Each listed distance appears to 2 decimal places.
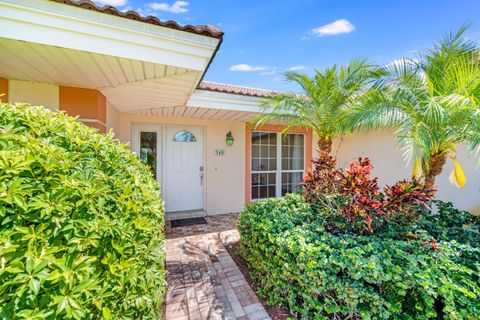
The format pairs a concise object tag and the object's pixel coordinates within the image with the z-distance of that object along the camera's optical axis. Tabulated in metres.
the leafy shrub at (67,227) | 1.04
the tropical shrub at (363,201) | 2.85
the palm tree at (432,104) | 2.93
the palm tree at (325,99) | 4.36
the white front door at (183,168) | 6.44
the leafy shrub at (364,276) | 1.92
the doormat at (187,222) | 5.75
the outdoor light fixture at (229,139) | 6.84
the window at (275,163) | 7.54
